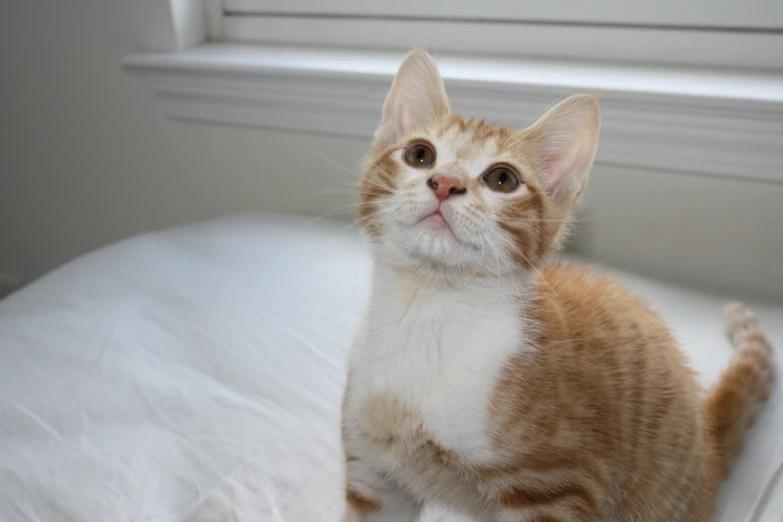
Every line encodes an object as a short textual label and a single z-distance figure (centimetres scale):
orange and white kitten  63
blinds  121
